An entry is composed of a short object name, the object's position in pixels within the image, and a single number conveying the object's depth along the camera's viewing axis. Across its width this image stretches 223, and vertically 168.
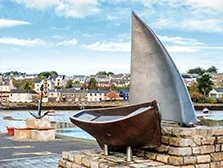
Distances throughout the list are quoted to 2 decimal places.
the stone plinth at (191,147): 7.44
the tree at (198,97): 89.49
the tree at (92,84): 123.62
